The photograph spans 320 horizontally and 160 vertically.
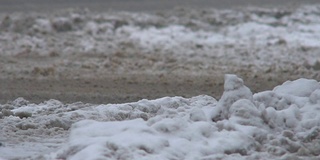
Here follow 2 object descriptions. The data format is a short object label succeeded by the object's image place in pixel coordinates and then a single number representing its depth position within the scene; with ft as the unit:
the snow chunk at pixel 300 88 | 57.82
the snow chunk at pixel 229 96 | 53.72
